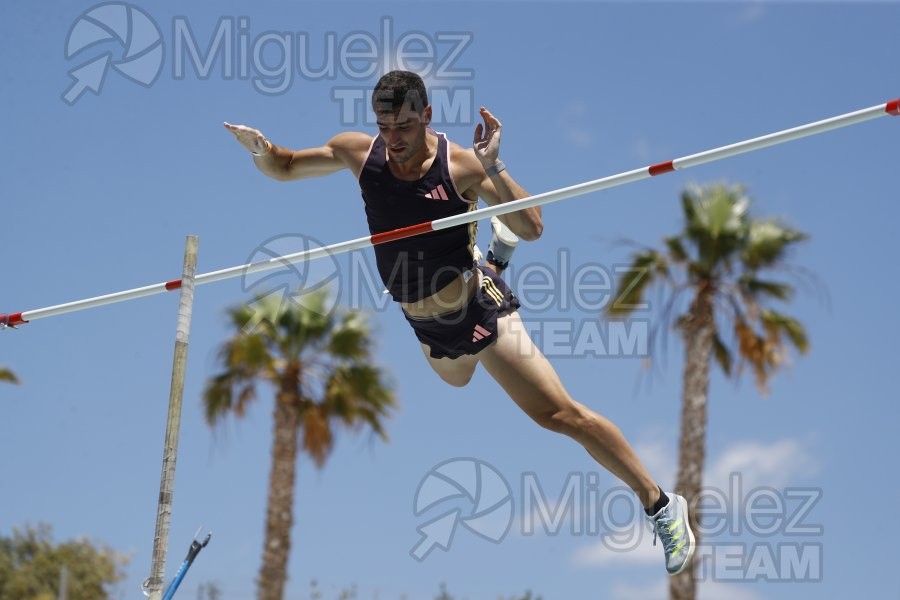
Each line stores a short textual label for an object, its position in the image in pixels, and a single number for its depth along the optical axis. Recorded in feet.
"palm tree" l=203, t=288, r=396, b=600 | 54.13
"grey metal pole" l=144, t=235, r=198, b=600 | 21.26
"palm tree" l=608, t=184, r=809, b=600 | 53.88
